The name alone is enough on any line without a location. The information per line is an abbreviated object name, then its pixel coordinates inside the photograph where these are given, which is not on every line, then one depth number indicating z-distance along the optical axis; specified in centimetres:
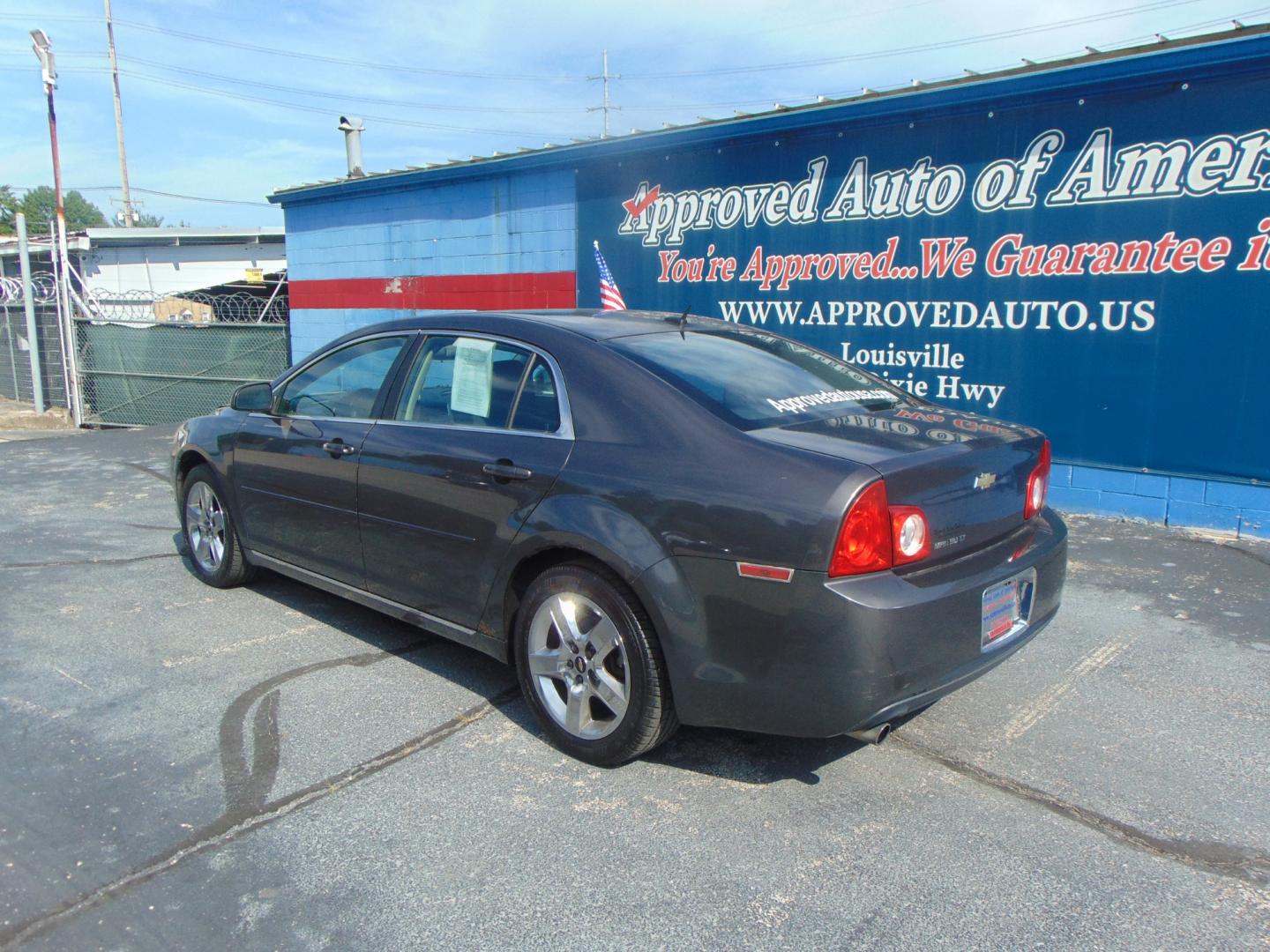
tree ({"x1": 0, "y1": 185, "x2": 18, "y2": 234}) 6575
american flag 963
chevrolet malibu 279
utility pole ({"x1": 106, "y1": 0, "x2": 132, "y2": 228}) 3794
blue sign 624
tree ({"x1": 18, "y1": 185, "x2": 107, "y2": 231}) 8238
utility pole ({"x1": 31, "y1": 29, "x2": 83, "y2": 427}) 1289
